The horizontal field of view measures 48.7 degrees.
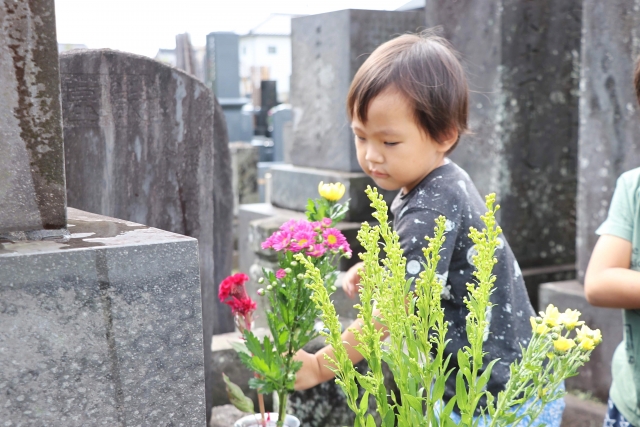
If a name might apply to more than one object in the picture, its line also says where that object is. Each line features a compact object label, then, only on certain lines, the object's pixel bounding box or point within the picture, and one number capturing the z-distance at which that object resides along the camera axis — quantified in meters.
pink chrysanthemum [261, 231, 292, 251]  1.32
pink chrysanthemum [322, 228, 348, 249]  1.34
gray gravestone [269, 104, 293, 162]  13.16
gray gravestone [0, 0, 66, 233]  1.06
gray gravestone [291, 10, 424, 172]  4.05
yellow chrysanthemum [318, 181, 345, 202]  1.41
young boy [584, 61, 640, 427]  1.78
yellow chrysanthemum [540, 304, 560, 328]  0.89
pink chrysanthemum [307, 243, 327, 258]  1.30
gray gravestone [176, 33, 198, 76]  12.61
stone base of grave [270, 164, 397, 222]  4.02
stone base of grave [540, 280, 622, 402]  3.08
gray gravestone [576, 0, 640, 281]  3.03
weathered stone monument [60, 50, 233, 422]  1.89
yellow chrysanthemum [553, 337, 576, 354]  0.89
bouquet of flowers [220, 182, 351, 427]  1.32
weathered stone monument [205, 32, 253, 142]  13.05
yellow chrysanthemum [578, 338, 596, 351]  0.88
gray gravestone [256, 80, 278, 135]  17.44
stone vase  1.50
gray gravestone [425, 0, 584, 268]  3.60
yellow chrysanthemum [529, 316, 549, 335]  0.89
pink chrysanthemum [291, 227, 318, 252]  1.30
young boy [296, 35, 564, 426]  1.59
